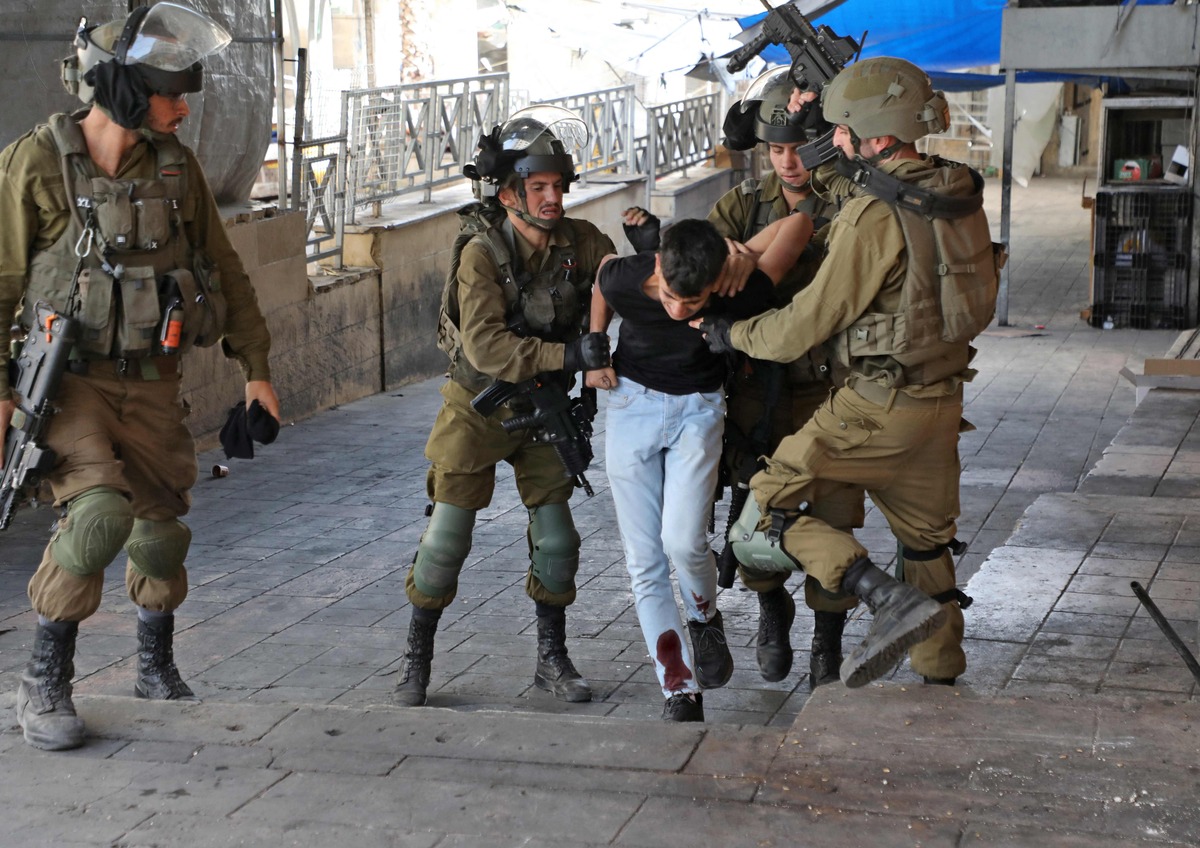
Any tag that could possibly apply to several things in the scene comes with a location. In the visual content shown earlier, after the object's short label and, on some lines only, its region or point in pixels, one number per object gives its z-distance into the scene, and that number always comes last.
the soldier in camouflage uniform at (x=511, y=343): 4.49
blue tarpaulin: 15.87
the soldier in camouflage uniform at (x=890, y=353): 3.87
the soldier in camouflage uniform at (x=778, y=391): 4.62
